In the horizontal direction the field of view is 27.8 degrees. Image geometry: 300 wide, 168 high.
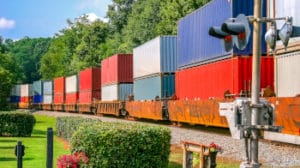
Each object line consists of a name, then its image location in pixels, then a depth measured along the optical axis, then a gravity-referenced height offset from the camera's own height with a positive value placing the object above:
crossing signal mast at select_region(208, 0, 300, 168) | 6.97 +0.06
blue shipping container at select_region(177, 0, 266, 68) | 24.36 +3.86
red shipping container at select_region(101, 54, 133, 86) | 51.02 +3.45
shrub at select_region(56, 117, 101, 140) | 19.88 -0.61
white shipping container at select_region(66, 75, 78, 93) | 73.39 +3.15
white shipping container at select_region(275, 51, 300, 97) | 20.00 +1.17
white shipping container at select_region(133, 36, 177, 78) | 37.50 +3.42
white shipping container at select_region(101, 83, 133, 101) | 50.66 +1.52
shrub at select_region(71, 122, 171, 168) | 10.98 -0.66
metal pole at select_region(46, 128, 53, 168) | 8.70 -0.57
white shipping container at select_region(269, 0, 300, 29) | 19.31 +3.34
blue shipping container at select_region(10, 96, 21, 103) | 109.45 +1.88
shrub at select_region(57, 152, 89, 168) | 10.53 -0.91
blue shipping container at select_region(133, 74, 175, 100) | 36.97 +1.45
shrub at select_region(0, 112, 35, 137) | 27.16 -0.66
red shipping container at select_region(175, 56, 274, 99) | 23.08 +1.34
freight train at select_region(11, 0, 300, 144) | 20.81 +1.58
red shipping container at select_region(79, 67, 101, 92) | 63.41 +3.17
